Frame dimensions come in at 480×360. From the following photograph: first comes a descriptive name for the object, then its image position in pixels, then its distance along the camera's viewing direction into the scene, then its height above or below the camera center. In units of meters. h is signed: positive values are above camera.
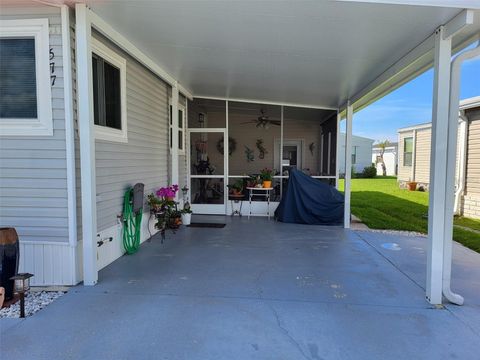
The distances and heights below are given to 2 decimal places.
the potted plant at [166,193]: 5.47 -0.51
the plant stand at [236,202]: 7.79 -0.94
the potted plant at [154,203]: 5.23 -0.66
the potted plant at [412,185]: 14.46 -0.93
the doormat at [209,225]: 6.52 -1.27
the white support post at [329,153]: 8.64 +0.31
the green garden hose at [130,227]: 4.45 -0.92
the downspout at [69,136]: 3.11 +0.27
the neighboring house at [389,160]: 27.83 +0.37
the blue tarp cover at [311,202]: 6.91 -0.83
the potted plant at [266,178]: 7.53 -0.33
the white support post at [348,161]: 6.45 +0.07
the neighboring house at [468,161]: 8.11 +0.11
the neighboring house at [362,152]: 27.25 +1.07
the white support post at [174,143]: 6.33 +0.41
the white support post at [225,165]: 7.71 -0.03
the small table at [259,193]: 7.58 -0.72
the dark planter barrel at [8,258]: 2.75 -0.84
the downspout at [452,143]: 2.93 +0.20
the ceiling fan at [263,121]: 8.87 +1.20
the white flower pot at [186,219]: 6.58 -1.15
